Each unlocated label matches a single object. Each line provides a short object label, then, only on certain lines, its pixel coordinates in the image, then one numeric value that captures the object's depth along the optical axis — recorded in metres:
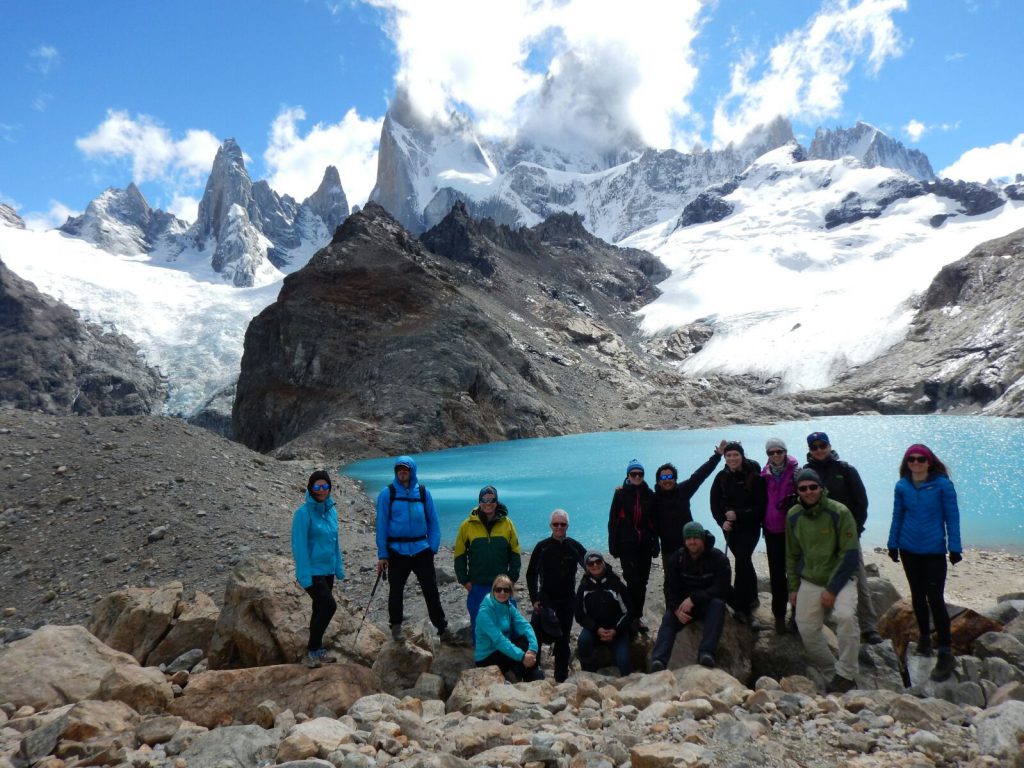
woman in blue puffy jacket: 6.29
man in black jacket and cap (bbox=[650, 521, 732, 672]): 6.51
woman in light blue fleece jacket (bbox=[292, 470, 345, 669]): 6.88
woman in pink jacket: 7.04
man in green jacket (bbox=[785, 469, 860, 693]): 6.23
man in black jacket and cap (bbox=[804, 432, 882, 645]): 6.86
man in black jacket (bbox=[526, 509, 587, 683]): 7.20
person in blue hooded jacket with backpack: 7.78
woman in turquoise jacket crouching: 6.44
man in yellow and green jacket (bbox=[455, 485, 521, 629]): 7.53
